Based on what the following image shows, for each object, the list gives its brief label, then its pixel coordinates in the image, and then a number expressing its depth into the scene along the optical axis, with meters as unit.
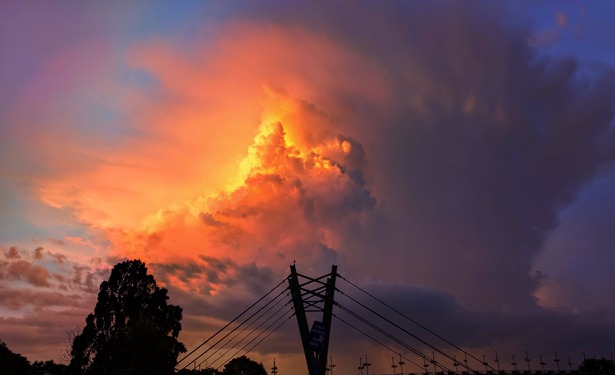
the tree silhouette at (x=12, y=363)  62.38
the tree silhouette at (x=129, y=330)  56.53
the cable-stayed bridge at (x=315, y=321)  47.41
